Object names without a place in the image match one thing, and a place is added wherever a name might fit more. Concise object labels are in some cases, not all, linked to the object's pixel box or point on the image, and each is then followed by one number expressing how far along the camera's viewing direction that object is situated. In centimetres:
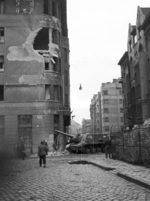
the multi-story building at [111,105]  10675
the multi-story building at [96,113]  11451
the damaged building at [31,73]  3356
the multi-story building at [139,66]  4153
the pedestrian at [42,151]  1702
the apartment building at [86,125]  14758
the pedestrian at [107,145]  2344
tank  3362
